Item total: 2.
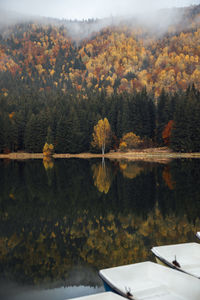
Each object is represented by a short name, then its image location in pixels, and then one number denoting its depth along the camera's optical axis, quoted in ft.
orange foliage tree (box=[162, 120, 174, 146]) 262.77
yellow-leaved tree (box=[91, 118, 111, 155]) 258.57
